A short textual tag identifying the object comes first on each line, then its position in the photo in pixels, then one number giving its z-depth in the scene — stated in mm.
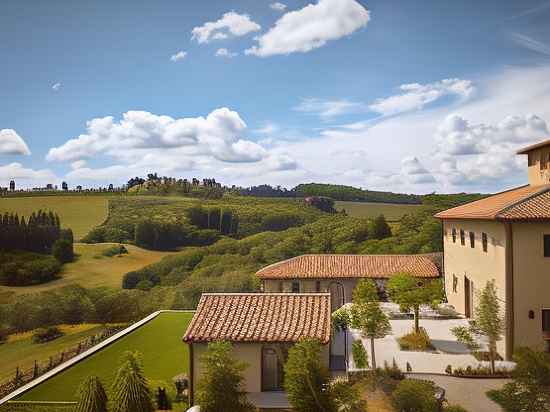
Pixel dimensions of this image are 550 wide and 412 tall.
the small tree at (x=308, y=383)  12945
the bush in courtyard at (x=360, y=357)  18141
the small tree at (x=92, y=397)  13492
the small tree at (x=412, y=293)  22672
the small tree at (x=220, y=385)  13531
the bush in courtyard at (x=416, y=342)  21094
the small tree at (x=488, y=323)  17891
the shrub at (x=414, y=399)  13375
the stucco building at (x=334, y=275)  32812
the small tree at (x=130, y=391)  13389
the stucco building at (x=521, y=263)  18734
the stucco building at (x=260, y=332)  16609
